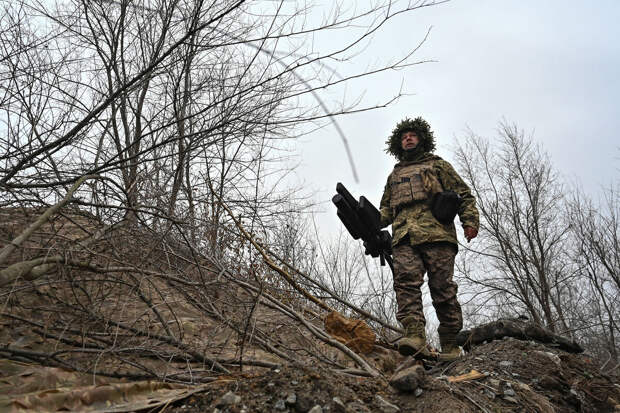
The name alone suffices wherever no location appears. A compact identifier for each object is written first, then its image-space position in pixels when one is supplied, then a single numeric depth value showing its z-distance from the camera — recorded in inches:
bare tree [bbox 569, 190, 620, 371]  345.1
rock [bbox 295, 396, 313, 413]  54.7
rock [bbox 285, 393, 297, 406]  55.2
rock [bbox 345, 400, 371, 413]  56.1
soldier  124.1
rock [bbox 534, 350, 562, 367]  100.5
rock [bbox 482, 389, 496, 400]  78.7
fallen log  124.4
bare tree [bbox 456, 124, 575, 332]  337.7
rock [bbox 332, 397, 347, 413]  54.9
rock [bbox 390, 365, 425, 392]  67.4
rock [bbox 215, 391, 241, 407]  55.1
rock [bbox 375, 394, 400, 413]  60.4
